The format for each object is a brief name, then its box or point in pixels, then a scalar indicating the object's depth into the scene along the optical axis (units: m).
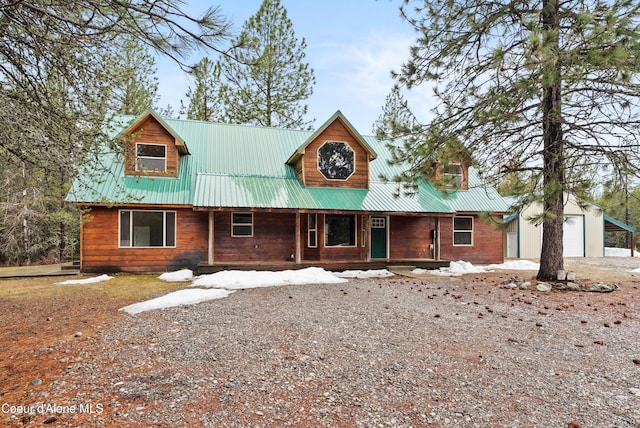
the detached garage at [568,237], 19.75
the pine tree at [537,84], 6.27
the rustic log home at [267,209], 11.76
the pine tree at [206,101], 21.77
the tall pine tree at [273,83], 20.17
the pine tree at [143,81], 19.14
